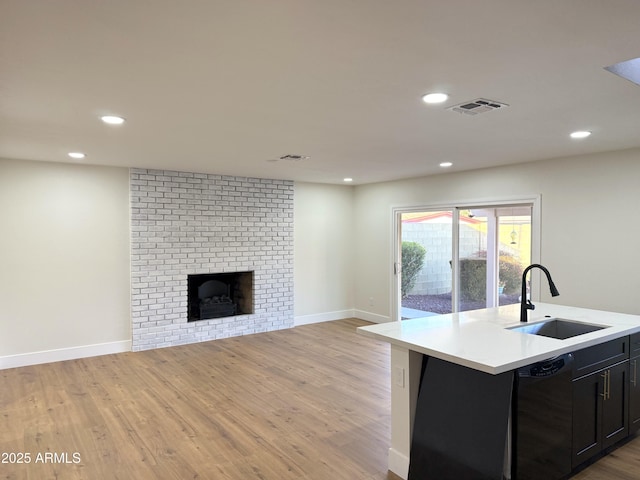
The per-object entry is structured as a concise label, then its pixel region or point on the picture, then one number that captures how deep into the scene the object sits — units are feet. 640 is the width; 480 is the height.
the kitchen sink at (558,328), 10.22
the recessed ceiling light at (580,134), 11.41
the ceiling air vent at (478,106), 8.65
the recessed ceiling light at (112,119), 9.78
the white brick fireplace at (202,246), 18.38
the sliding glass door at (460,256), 17.72
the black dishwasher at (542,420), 7.59
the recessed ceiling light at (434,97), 8.16
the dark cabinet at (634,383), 10.01
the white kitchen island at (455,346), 7.43
